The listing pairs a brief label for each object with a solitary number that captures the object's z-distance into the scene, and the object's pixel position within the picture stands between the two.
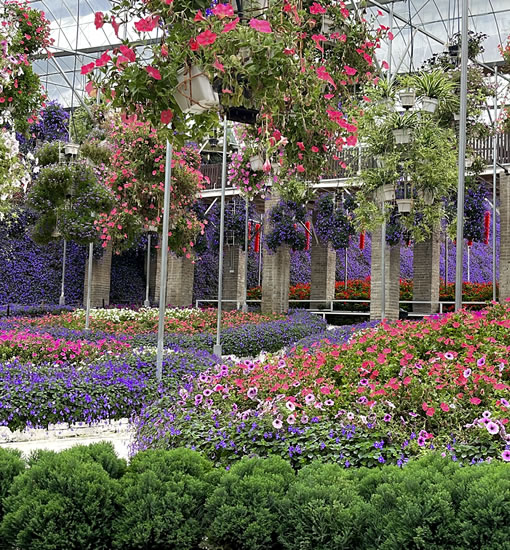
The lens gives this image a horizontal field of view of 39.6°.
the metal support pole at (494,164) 17.58
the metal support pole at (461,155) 8.36
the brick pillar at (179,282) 23.08
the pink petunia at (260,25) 3.35
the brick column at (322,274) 23.10
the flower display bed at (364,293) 21.38
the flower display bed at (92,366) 7.52
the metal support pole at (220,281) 12.75
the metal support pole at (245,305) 19.85
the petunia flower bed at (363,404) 4.55
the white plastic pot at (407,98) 11.74
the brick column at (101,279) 24.34
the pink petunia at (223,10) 3.39
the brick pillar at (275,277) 21.22
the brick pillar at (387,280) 18.39
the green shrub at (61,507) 3.29
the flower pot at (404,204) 12.96
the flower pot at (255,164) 7.79
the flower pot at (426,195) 13.14
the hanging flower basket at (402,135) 11.85
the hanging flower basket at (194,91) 3.70
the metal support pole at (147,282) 23.18
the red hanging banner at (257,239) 25.24
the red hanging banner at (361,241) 25.52
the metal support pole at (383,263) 13.76
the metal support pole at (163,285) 8.26
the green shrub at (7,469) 3.55
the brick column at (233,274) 24.59
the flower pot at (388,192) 12.67
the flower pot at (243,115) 4.51
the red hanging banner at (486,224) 19.66
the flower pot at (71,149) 15.41
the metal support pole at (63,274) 23.64
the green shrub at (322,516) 3.18
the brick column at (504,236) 18.34
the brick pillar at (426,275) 20.20
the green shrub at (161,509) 3.37
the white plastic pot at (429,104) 11.70
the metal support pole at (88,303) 12.93
